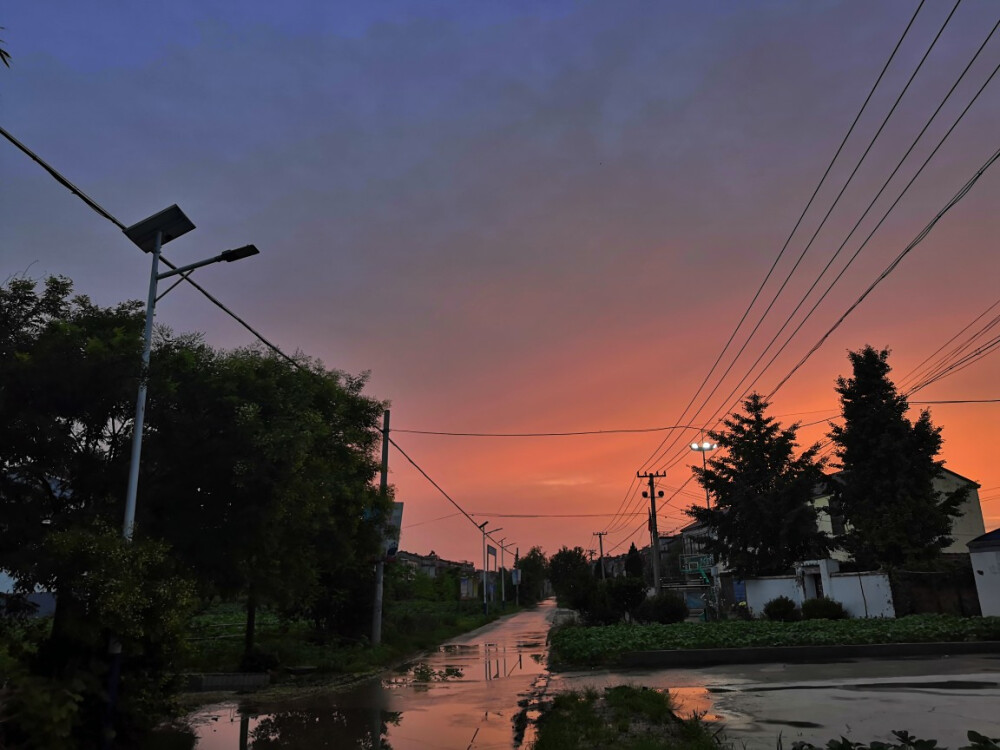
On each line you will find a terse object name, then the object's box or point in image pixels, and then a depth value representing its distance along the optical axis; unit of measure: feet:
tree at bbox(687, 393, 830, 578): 132.77
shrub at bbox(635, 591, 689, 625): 96.53
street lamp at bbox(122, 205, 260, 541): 34.01
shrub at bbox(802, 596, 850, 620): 91.86
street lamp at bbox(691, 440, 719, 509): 162.40
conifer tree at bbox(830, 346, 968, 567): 106.63
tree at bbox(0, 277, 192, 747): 26.02
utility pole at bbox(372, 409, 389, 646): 79.20
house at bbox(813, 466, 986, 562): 165.27
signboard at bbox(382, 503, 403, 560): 74.96
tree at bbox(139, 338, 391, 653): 32.37
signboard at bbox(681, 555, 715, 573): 286.48
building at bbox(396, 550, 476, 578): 379.96
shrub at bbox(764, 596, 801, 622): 94.68
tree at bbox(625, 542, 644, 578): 271.84
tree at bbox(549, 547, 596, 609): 100.42
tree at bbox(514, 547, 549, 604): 354.19
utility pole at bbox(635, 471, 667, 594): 125.80
